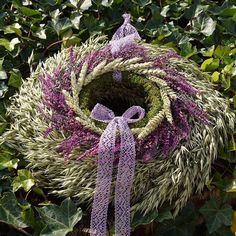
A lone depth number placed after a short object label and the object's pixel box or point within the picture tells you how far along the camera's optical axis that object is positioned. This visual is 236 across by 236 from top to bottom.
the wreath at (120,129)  1.37
